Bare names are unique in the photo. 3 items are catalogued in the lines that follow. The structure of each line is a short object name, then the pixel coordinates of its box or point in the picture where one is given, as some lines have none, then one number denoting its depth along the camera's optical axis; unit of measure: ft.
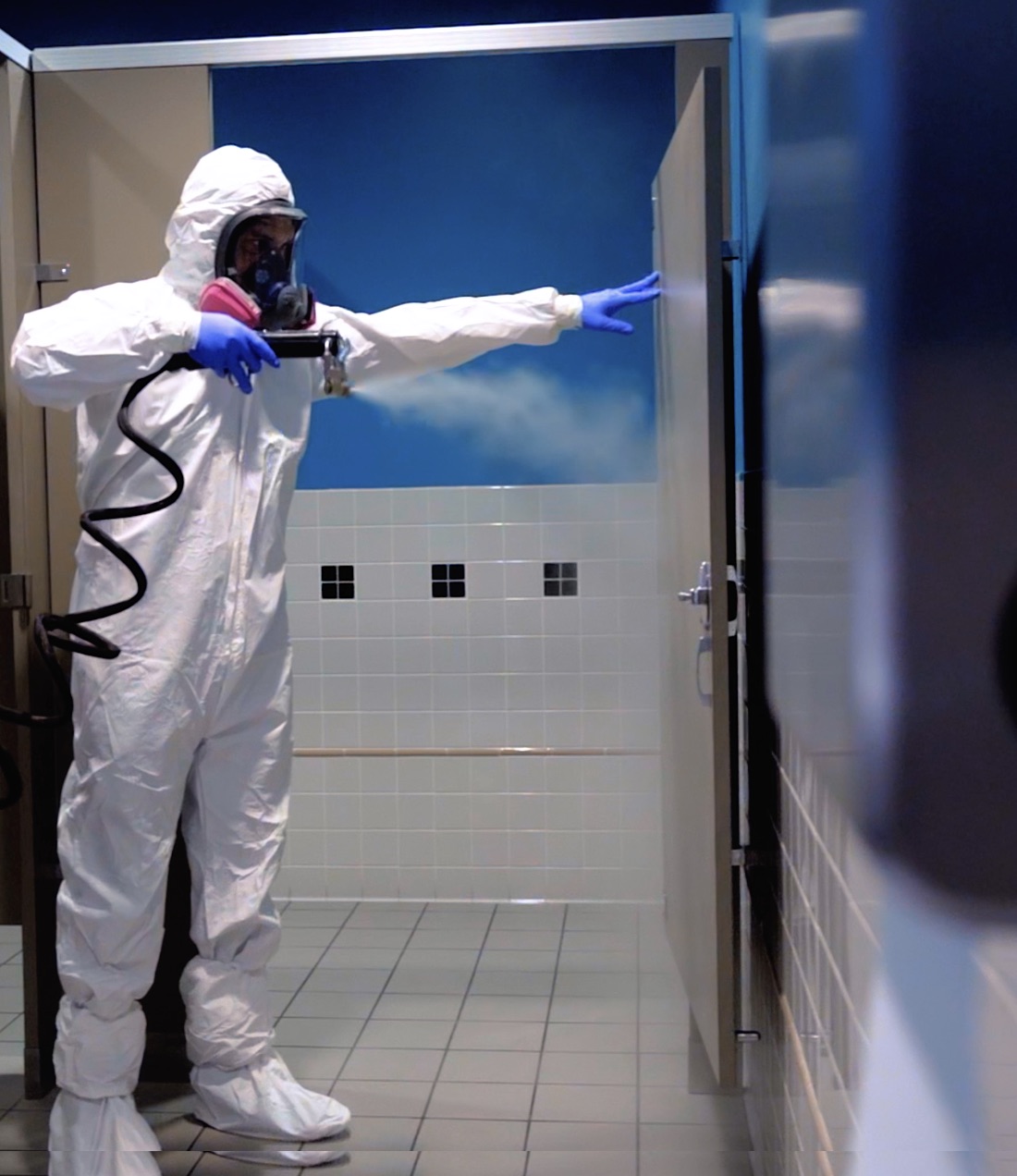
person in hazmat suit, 7.25
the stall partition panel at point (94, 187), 8.25
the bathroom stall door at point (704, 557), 6.57
